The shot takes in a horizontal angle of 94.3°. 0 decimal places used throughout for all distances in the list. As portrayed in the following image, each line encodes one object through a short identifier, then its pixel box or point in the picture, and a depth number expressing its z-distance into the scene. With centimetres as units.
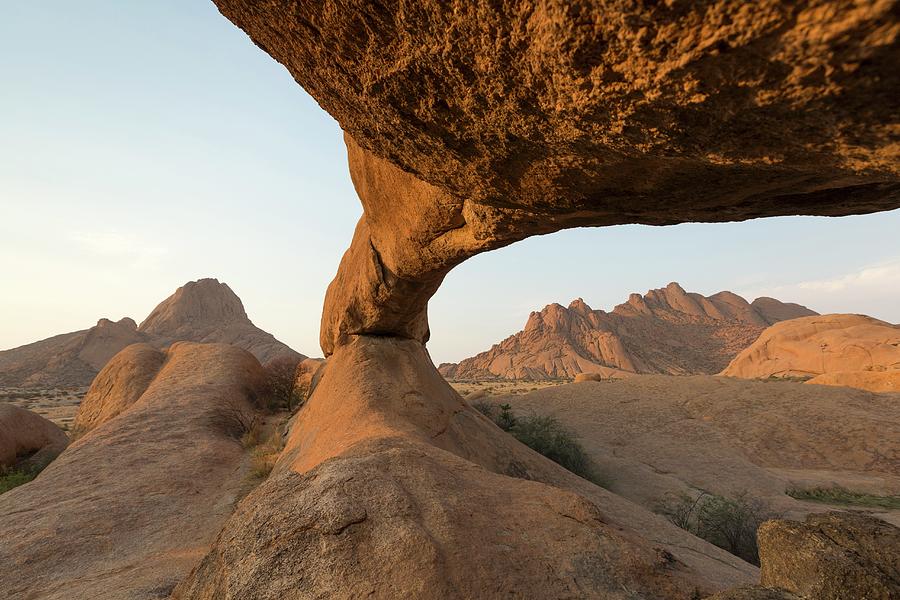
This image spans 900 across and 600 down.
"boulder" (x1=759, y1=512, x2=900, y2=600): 216
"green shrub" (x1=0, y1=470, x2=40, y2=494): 957
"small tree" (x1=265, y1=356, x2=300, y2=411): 1443
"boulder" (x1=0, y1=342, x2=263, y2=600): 479
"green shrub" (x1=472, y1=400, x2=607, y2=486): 996
